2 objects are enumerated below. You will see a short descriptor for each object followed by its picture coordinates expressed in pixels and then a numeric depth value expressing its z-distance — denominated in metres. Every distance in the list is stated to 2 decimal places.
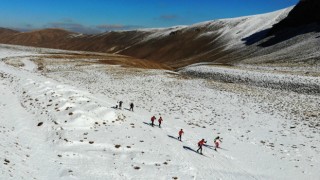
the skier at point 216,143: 19.10
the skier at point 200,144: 17.99
